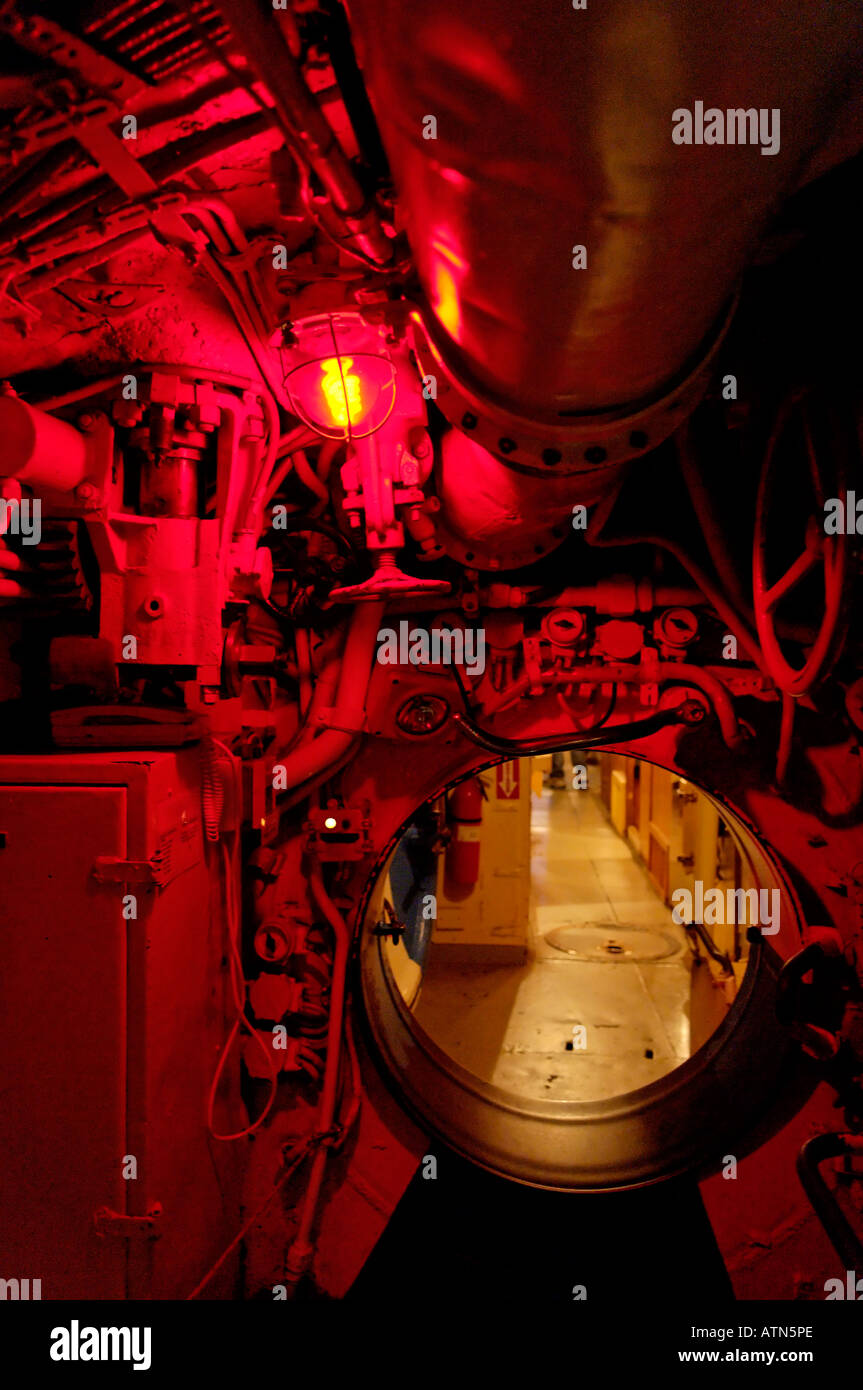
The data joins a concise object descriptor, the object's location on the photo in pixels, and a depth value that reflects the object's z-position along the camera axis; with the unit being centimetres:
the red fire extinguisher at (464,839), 464
